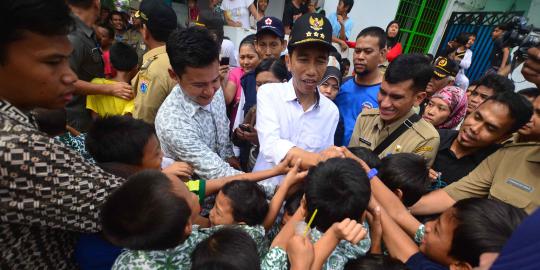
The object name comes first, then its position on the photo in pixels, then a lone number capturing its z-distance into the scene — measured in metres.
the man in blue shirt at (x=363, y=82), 2.90
